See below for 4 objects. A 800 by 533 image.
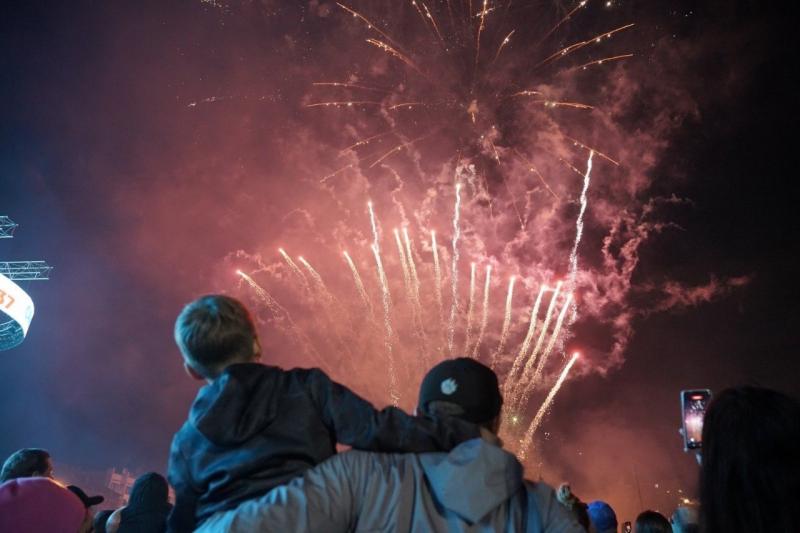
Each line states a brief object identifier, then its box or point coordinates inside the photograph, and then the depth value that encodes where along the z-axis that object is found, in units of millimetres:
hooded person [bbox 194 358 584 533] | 2125
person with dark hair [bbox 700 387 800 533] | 1889
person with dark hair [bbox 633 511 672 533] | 4863
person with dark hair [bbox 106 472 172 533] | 4379
